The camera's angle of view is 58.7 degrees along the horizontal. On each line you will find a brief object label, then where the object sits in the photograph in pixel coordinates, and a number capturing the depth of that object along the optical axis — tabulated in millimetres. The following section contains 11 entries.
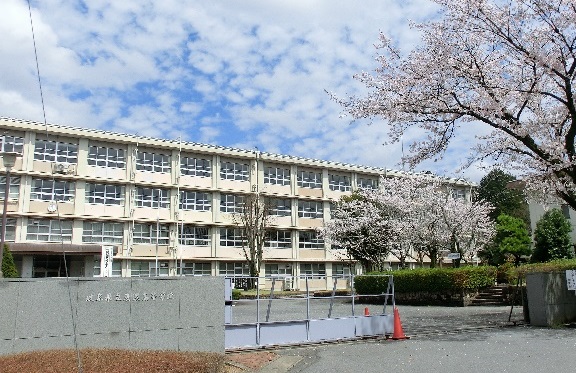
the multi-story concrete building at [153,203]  35312
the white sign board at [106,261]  25438
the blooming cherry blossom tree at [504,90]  13359
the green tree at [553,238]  31156
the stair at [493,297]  22347
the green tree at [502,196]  57009
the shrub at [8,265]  18833
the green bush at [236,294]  31762
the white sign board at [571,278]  13297
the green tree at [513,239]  39188
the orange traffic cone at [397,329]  11828
